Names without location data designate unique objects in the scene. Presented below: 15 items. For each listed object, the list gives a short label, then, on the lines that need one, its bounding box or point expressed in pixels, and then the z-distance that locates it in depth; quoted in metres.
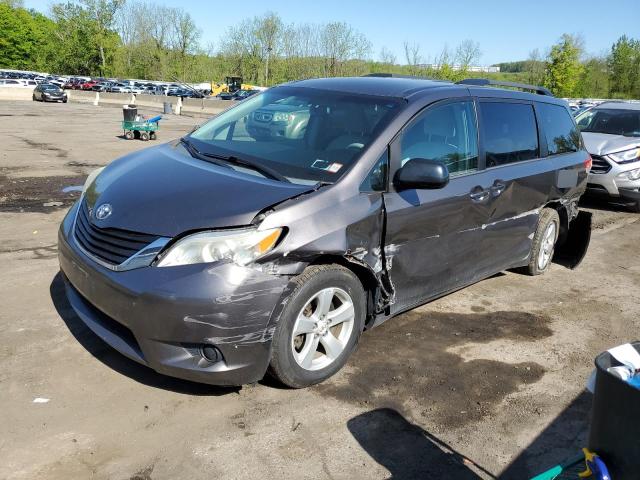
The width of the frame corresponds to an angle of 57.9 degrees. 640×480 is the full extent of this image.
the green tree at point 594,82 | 57.38
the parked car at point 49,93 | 41.56
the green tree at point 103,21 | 89.62
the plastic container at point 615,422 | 1.75
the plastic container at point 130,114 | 17.00
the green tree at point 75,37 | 90.00
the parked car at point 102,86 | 63.28
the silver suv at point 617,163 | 9.52
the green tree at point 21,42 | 91.69
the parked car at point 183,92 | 55.81
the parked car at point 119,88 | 61.84
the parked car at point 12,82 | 53.23
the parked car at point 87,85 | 64.81
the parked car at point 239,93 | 51.29
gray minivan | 3.01
